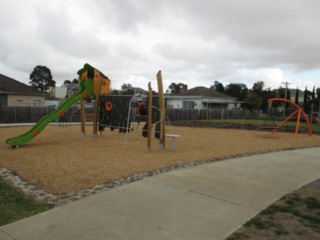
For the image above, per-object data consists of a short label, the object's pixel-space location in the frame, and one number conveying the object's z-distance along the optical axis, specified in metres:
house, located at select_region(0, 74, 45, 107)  30.11
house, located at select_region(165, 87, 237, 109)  43.66
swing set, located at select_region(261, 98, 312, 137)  14.87
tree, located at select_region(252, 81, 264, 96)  63.54
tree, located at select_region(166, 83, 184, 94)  100.54
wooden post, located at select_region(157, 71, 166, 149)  9.94
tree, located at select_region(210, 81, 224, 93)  75.86
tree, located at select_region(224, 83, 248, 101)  74.25
